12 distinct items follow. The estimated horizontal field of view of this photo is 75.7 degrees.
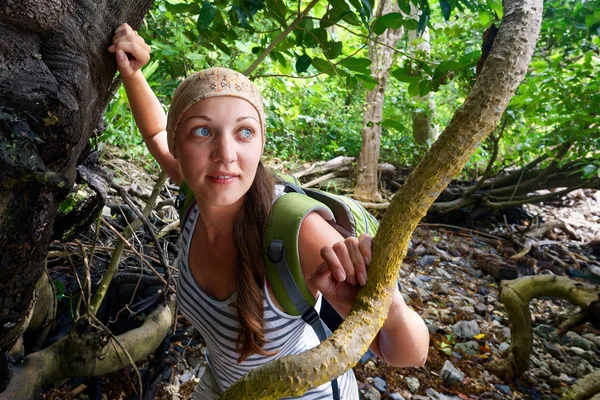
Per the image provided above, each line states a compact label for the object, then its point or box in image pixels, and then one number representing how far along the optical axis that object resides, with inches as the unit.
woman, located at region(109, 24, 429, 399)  40.7
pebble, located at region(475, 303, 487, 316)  164.2
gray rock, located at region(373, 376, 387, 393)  112.2
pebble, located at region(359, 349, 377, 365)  122.1
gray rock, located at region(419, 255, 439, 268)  200.5
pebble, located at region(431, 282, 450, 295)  174.7
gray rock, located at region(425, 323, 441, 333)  141.4
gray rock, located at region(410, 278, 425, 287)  180.4
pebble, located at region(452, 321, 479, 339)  143.8
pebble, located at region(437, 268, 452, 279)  193.0
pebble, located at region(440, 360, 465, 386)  117.3
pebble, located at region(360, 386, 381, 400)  107.2
